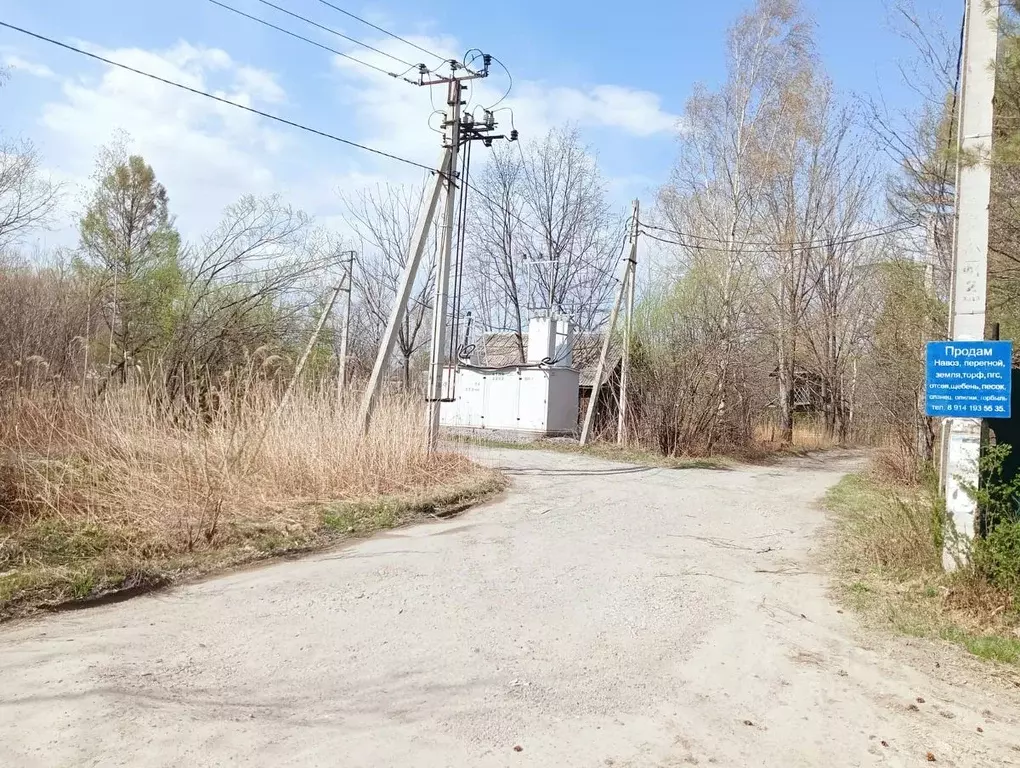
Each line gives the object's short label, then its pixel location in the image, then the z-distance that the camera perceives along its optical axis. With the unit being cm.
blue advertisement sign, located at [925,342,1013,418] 591
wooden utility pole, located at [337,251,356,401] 2205
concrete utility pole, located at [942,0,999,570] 604
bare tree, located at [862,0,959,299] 1198
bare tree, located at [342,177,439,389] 2955
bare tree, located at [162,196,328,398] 1617
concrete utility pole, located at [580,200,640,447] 2055
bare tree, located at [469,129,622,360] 3456
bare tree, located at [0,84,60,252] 1983
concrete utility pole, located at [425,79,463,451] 1344
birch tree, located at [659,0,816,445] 2600
